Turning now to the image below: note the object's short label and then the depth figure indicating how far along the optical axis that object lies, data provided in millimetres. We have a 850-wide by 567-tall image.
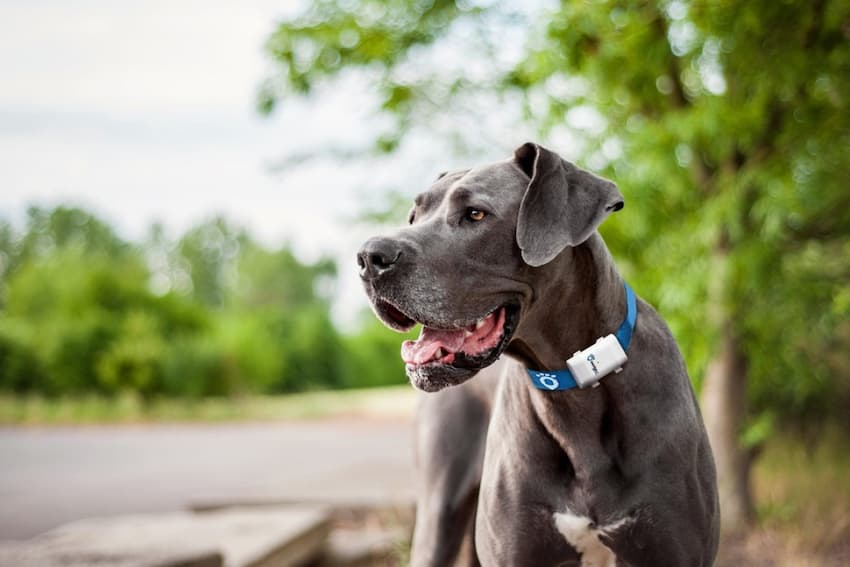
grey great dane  2473
